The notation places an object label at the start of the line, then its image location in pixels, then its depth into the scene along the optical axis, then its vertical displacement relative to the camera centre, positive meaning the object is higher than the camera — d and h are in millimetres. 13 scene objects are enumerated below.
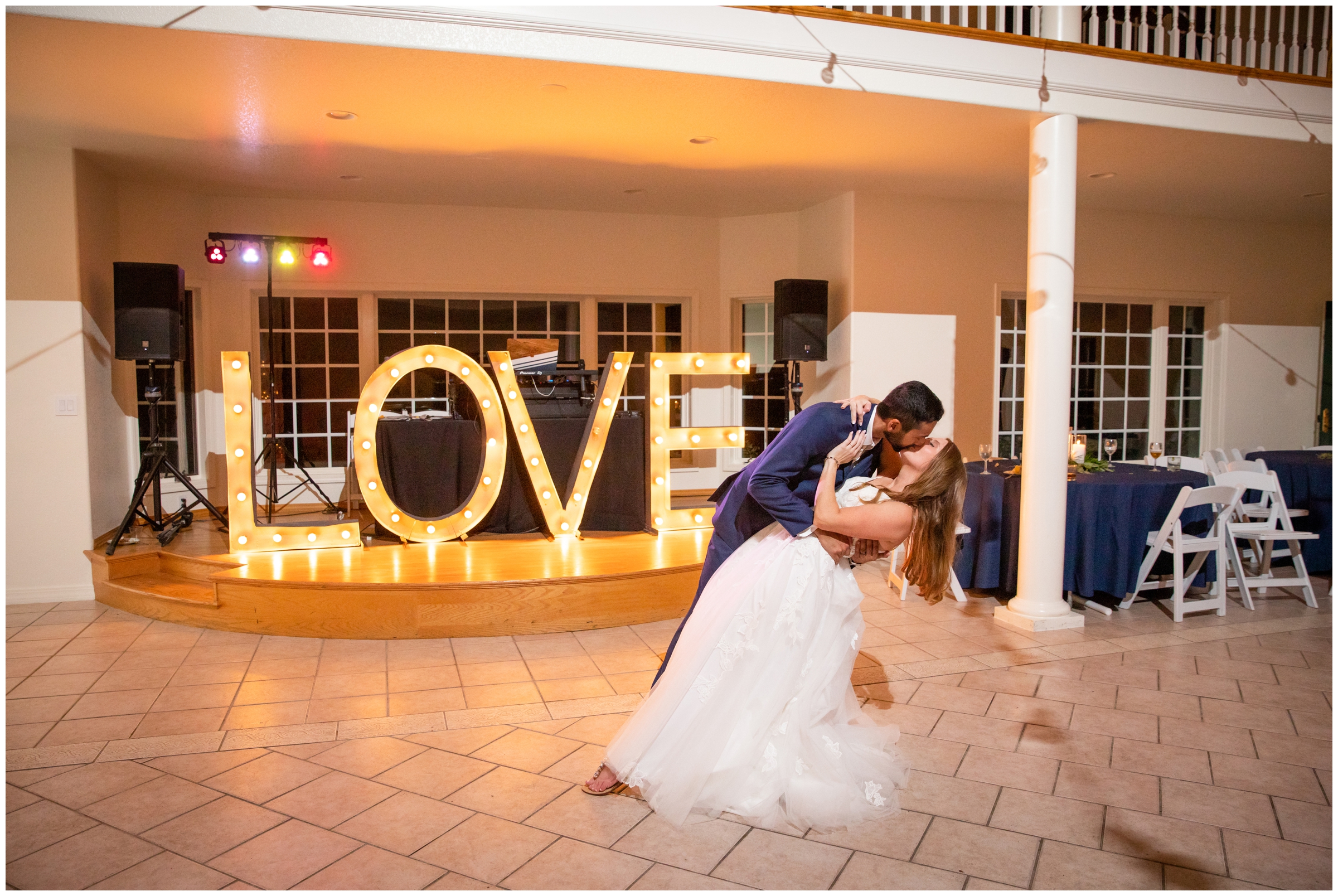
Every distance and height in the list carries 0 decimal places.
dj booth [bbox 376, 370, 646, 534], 6305 -539
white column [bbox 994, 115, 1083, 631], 5035 +146
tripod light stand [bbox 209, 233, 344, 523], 7148 -525
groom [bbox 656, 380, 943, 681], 2732 -158
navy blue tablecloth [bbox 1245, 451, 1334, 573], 6547 -799
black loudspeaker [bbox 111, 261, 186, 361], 5949 +573
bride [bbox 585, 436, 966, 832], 2885 -981
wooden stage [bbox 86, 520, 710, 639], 4969 -1160
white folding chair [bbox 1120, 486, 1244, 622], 5172 -932
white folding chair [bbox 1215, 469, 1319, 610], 5691 -932
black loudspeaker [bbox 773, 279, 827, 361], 7496 +632
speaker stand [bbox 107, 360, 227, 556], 5965 -596
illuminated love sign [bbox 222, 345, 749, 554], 5656 -368
